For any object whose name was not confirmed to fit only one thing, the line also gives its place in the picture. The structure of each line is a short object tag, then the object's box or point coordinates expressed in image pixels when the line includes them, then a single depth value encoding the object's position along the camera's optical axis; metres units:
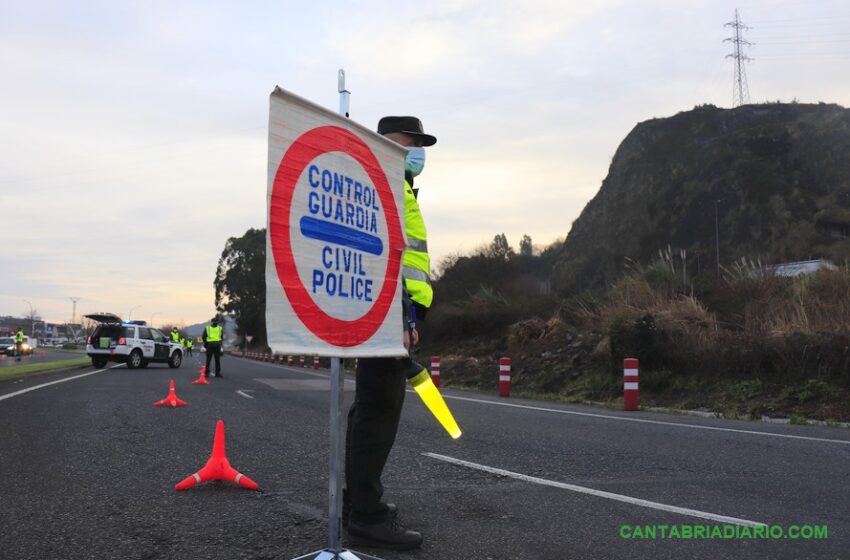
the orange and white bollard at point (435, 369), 17.30
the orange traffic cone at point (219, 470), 4.54
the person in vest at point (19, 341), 39.22
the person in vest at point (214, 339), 19.39
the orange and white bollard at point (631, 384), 11.05
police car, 23.70
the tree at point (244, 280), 79.88
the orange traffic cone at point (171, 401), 9.69
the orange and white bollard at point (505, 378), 14.59
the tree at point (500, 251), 34.41
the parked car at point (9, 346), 45.76
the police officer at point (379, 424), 3.29
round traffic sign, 2.53
